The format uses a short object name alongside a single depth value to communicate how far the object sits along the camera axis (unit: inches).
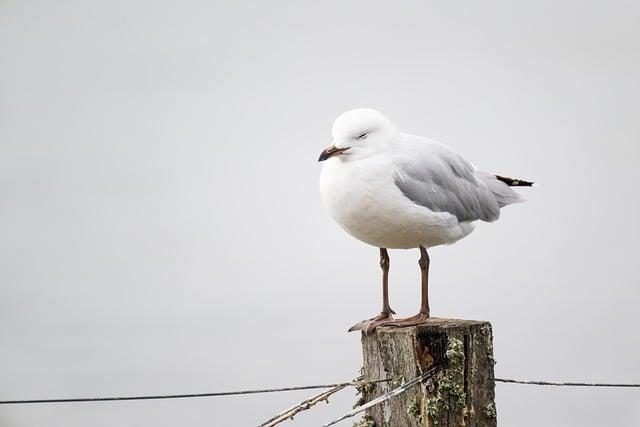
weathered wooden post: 348.2
